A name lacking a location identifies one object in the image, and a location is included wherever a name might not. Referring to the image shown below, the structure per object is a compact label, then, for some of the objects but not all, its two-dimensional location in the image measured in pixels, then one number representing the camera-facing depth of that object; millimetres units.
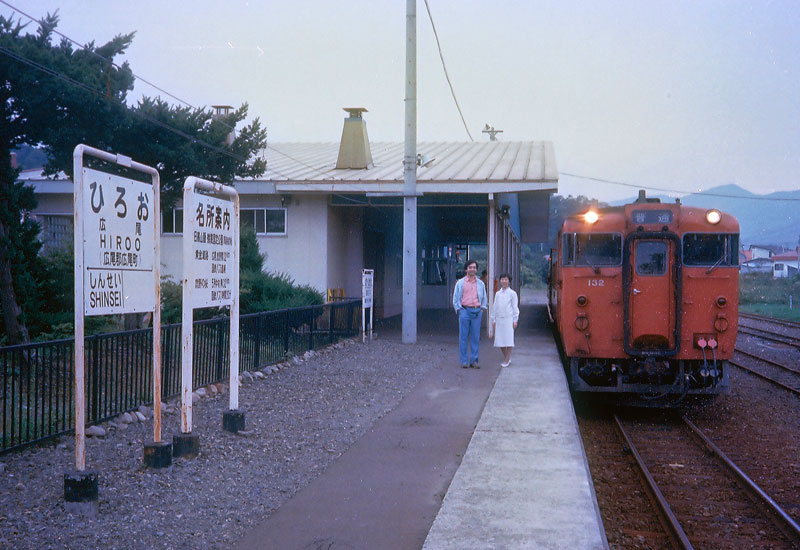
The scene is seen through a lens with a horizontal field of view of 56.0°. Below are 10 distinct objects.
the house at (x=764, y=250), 121869
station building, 19578
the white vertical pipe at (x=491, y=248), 20000
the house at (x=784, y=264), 94912
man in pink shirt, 13375
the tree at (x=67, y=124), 10797
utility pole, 17203
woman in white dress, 13320
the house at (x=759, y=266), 98188
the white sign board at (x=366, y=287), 17125
